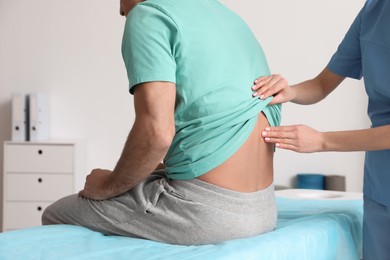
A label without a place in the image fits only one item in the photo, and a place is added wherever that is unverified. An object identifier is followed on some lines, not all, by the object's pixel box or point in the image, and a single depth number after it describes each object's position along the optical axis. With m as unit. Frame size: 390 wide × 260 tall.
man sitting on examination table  1.33
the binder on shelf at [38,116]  3.82
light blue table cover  1.26
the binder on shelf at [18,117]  3.82
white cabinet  3.74
